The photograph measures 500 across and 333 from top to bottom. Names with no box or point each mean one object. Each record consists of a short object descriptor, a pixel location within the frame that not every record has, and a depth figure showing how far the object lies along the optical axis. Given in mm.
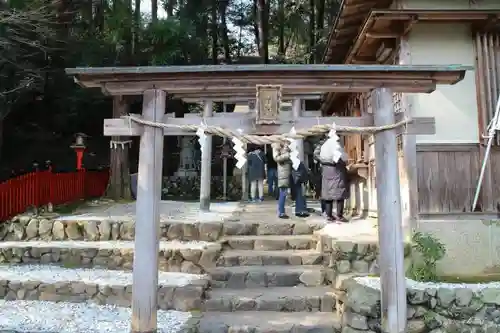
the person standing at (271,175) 14972
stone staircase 6664
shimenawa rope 5250
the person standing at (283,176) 9680
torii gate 5426
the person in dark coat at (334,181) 8859
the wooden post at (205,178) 11625
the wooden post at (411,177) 7016
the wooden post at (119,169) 15336
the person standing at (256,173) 13961
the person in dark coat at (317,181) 16730
